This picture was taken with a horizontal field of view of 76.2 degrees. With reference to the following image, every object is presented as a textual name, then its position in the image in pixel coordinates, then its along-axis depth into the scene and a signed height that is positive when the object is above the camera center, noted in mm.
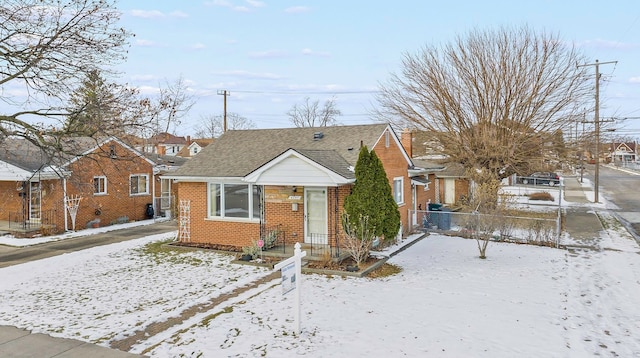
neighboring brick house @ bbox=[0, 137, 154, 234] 19617 -820
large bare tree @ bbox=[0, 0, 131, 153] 9039 +2866
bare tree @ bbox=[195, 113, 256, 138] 76312 +10472
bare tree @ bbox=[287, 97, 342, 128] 64750 +9747
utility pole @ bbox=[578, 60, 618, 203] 26266 +3284
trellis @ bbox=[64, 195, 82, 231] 19891 -1289
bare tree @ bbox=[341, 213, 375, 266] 12289 -1797
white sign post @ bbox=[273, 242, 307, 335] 7410 -1855
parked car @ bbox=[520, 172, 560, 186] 47859 -930
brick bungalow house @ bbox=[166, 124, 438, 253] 13640 -228
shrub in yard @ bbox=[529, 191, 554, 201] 33412 -1949
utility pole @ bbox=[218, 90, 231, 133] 35219 +6872
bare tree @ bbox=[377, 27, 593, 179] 24703 +4600
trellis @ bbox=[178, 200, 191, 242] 16422 -1698
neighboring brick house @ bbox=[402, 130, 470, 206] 27164 +95
